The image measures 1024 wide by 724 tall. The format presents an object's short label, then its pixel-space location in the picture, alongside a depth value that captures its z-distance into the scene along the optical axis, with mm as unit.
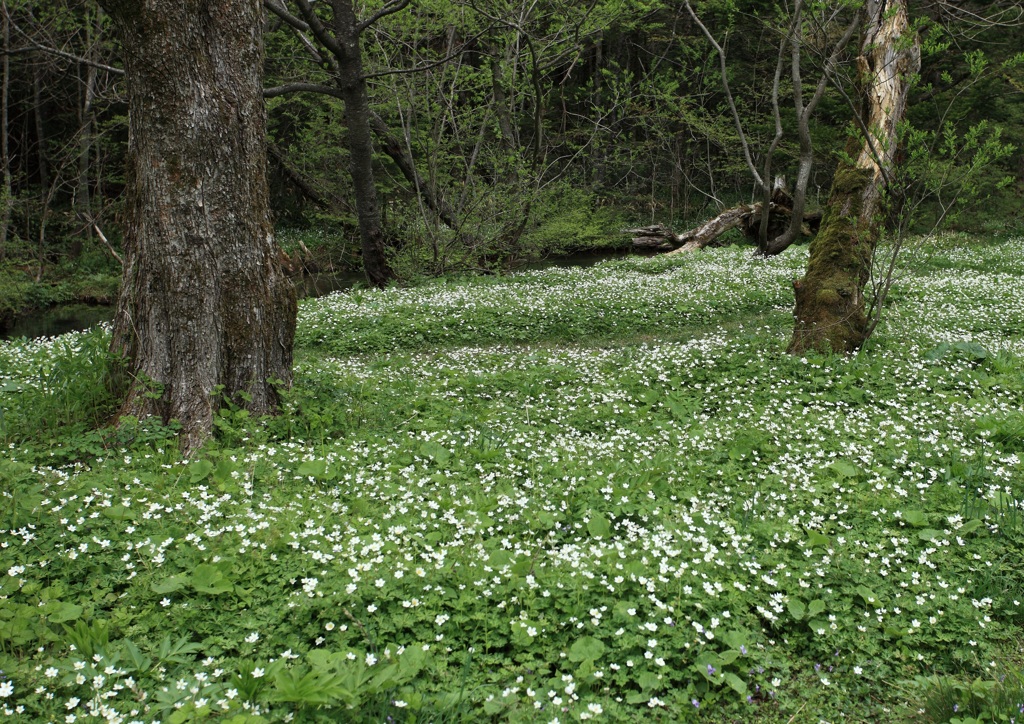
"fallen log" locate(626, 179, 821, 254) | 25562
